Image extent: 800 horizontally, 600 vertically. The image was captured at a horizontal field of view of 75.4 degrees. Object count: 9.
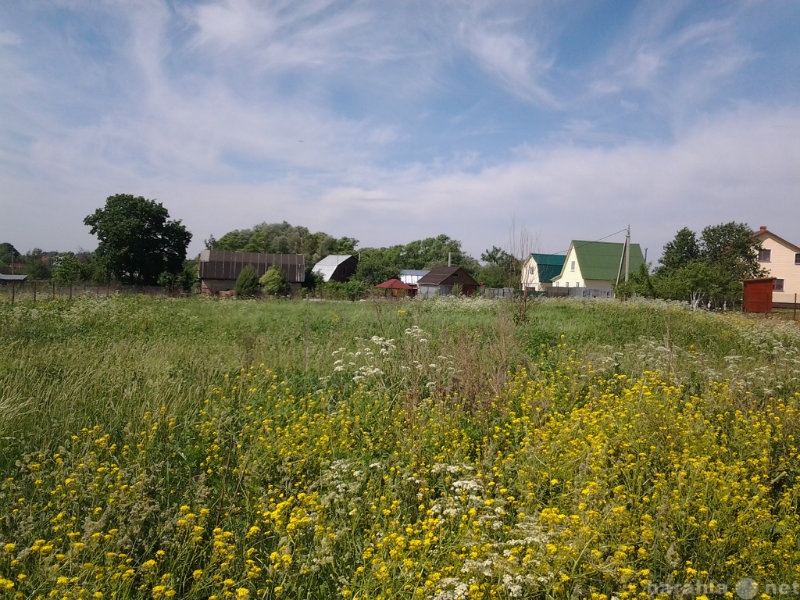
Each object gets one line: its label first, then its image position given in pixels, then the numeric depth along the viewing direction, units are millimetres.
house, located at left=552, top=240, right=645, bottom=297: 44156
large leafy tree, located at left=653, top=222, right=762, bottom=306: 32000
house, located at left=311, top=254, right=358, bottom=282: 55562
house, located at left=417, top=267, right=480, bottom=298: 49875
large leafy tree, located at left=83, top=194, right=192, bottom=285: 41250
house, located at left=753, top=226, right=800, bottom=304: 37438
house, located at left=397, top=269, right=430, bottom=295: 64175
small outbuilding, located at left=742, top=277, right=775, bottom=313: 22984
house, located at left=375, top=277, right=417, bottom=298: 43781
